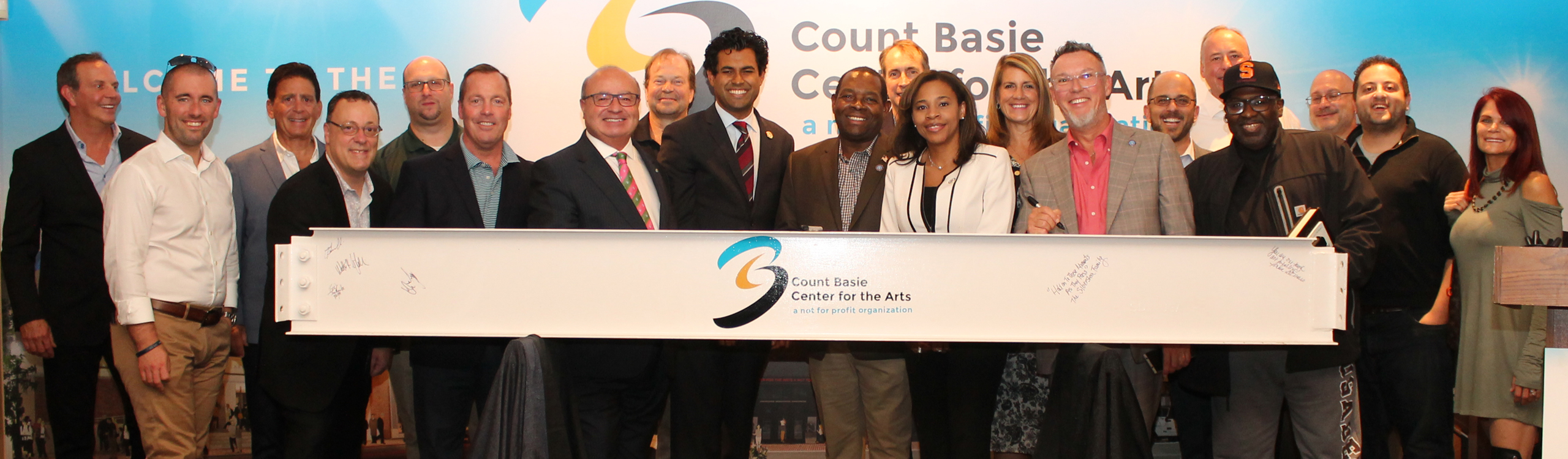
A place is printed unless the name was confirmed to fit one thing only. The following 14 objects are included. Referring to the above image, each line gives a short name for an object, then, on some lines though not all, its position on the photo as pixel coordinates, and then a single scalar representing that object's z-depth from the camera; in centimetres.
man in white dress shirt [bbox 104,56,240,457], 338
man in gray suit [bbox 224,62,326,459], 354
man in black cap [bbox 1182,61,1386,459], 306
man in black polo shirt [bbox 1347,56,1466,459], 365
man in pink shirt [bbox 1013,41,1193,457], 314
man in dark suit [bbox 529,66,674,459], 333
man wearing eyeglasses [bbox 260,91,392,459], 326
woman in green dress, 348
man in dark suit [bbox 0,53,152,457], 392
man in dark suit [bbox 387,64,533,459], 337
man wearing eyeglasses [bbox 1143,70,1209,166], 422
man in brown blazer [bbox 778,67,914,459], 338
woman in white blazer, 315
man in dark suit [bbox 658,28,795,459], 355
